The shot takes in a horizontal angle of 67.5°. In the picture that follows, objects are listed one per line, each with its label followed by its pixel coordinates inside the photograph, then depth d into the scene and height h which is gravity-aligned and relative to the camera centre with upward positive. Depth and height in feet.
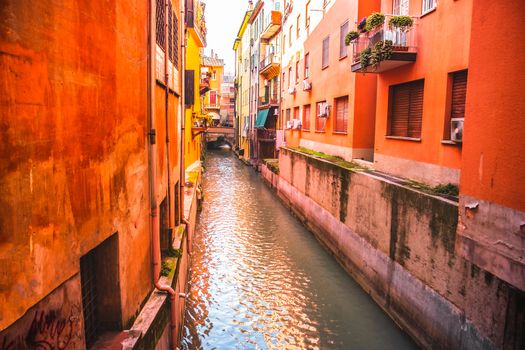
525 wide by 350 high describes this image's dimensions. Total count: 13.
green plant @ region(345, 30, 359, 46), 41.42 +9.73
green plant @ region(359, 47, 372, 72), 36.68 +6.75
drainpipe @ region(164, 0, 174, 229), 24.82 +3.07
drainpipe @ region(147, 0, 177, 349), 19.89 -1.86
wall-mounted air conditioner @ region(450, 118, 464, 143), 26.86 +0.06
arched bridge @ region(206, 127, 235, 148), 175.63 -5.54
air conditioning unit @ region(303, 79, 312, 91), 70.64 +7.59
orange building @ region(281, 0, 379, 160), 49.47 +5.64
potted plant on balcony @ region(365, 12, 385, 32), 35.60 +9.80
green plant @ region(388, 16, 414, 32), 32.91 +9.00
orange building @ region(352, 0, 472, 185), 28.45 +3.79
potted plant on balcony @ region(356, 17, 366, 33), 38.46 +10.20
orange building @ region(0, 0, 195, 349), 9.19 -1.53
